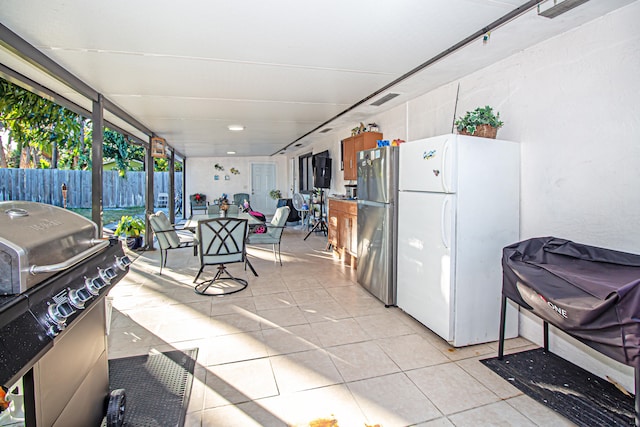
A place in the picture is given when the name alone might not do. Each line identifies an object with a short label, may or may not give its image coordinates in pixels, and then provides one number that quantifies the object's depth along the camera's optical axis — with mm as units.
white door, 12531
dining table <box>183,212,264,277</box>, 4711
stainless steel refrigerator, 3361
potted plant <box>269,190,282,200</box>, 12141
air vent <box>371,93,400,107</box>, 3966
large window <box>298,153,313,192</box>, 9252
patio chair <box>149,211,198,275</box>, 4379
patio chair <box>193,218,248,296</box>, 3803
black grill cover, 1406
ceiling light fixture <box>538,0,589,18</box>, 1943
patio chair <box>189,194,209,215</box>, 11633
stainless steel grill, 860
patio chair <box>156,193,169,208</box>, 13008
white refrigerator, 2566
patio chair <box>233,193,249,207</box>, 11578
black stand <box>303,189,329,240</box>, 7730
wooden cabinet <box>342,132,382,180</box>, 5102
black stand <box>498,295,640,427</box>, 2363
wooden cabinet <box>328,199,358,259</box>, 4925
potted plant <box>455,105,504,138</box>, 2672
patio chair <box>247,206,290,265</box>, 4961
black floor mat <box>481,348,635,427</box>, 1859
